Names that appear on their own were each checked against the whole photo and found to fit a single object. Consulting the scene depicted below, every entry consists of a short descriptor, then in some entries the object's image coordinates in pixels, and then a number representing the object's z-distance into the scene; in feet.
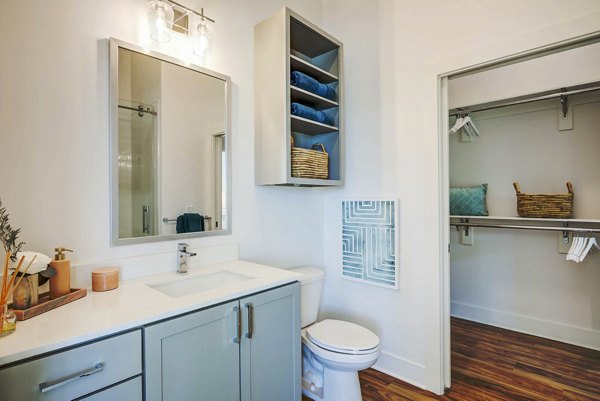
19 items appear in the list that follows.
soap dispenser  3.76
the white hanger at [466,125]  9.37
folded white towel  3.32
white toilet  5.41
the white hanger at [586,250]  7.65
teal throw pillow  9.64
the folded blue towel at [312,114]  6.46
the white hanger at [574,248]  7.73
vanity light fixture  4.99
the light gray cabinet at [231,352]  3.49
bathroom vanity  2.77
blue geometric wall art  7.08
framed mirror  4.77
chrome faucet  5.24
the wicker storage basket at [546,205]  8.15
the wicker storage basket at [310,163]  6.34
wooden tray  3.21
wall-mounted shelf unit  6.07
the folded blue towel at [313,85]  6.49
